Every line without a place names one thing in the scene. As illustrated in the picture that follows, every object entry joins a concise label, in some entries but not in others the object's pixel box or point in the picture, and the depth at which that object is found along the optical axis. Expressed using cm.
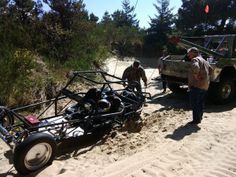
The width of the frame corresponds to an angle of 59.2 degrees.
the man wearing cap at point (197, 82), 410
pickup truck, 548
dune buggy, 295
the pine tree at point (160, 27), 1930
